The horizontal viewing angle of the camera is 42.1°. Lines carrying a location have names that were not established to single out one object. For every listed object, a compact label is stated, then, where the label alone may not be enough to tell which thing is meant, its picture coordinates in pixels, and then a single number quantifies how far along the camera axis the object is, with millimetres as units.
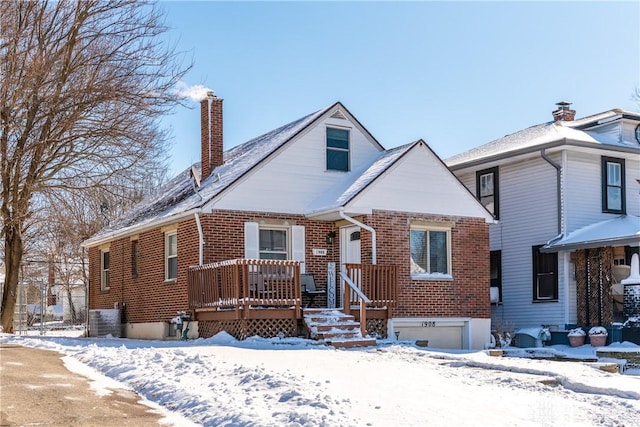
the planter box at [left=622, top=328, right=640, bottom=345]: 21219
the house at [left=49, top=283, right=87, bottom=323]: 46031
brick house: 19641
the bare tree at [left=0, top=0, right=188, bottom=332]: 22094
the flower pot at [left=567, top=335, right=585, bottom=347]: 22219
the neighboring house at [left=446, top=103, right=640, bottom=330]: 23812
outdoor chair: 20234
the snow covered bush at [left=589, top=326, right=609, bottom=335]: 21562
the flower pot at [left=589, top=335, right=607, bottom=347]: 21516
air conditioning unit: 24633
